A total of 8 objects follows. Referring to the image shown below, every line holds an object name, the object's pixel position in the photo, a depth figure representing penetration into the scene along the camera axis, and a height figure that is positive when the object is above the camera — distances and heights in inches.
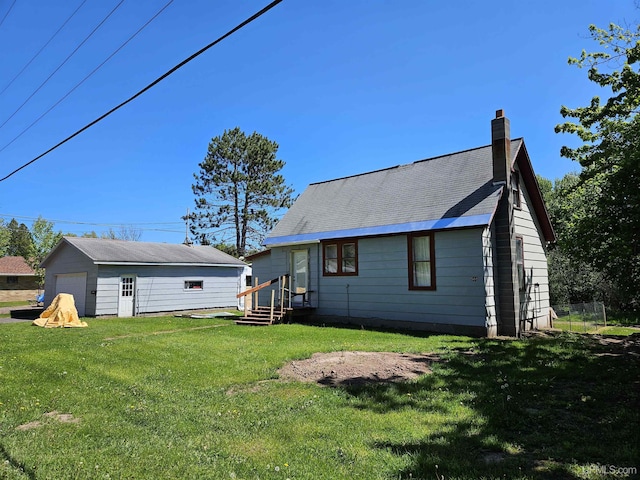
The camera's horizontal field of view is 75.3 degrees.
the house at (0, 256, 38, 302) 1553.9 +6.2
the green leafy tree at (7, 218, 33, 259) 2800.9 +287.5
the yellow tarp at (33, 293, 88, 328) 656.4 -53.4
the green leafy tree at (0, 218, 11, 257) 1963.2 +211.7
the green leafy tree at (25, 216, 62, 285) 1488.9 +158.3
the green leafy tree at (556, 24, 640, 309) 325.1 +126.9
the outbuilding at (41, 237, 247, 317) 855.7 +12.2
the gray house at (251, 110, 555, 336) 511.2 +46.6
